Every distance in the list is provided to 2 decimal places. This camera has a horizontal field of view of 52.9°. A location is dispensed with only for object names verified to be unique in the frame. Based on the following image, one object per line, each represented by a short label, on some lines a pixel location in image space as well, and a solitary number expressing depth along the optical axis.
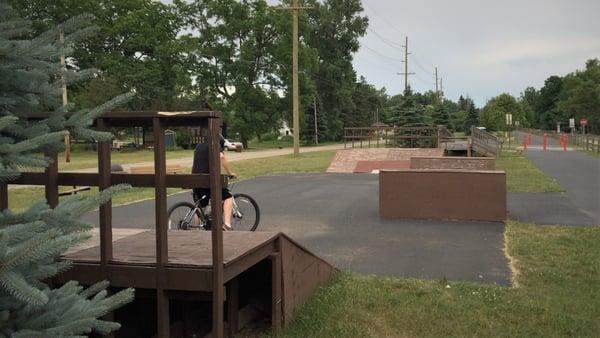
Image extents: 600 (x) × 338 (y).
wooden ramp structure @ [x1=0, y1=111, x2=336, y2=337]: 3.67
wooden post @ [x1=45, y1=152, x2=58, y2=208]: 3.70
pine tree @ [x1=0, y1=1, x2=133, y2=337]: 2.11
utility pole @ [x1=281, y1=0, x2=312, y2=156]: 34.00
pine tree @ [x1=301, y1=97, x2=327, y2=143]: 73.38
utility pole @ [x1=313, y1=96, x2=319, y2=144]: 71.72
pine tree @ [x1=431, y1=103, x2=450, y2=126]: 52.78
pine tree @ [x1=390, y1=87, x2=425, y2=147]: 43.09
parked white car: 51.53
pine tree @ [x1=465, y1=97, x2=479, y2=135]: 73.81
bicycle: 7.90
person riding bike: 7.57
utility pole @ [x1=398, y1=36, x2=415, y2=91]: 73.84
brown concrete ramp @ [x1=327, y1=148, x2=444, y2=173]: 25.05
